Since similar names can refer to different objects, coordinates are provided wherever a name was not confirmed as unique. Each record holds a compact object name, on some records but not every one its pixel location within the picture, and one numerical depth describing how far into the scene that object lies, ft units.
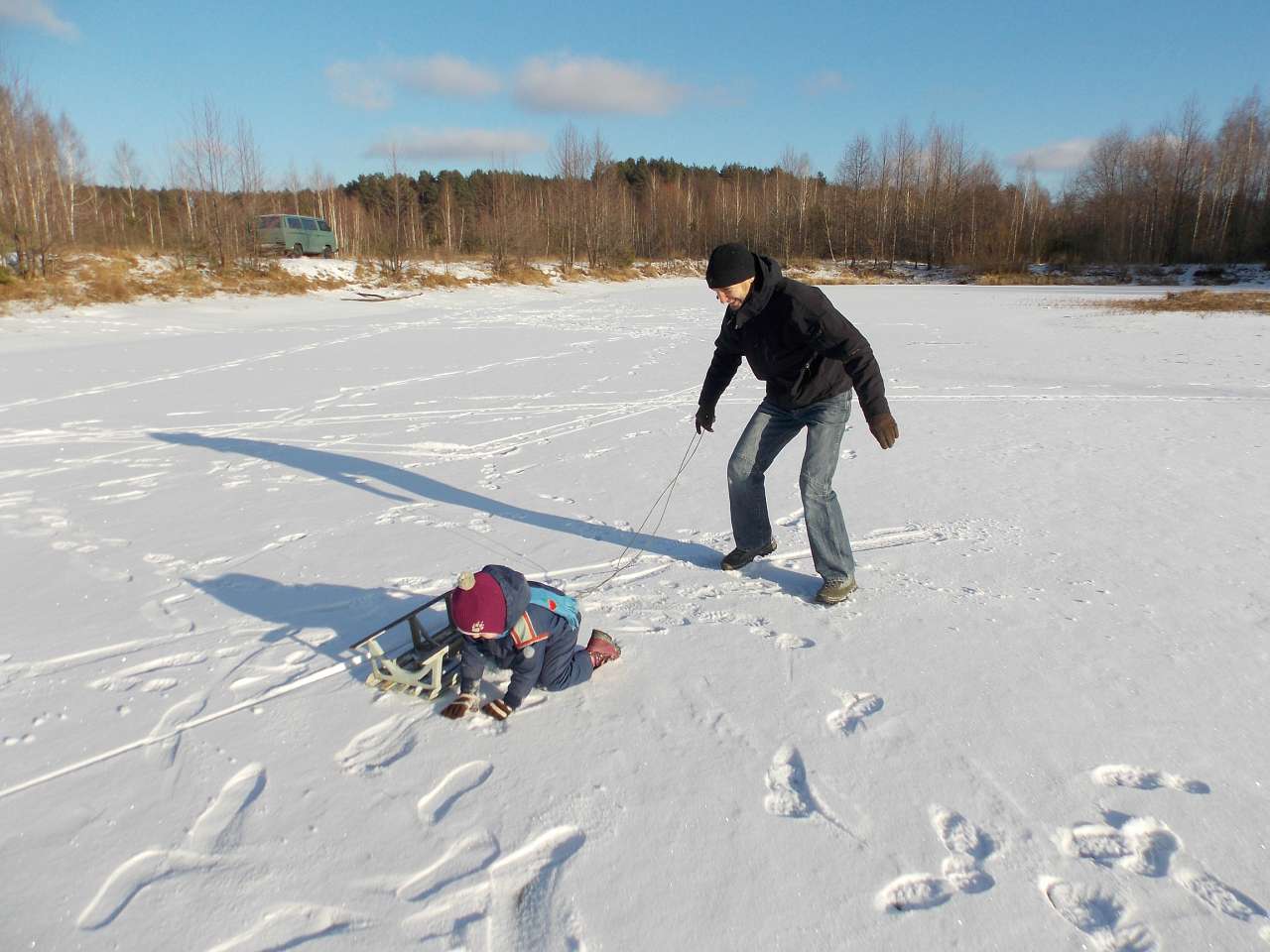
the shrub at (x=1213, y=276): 134.10
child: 9.65
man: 12.37
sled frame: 10.33
